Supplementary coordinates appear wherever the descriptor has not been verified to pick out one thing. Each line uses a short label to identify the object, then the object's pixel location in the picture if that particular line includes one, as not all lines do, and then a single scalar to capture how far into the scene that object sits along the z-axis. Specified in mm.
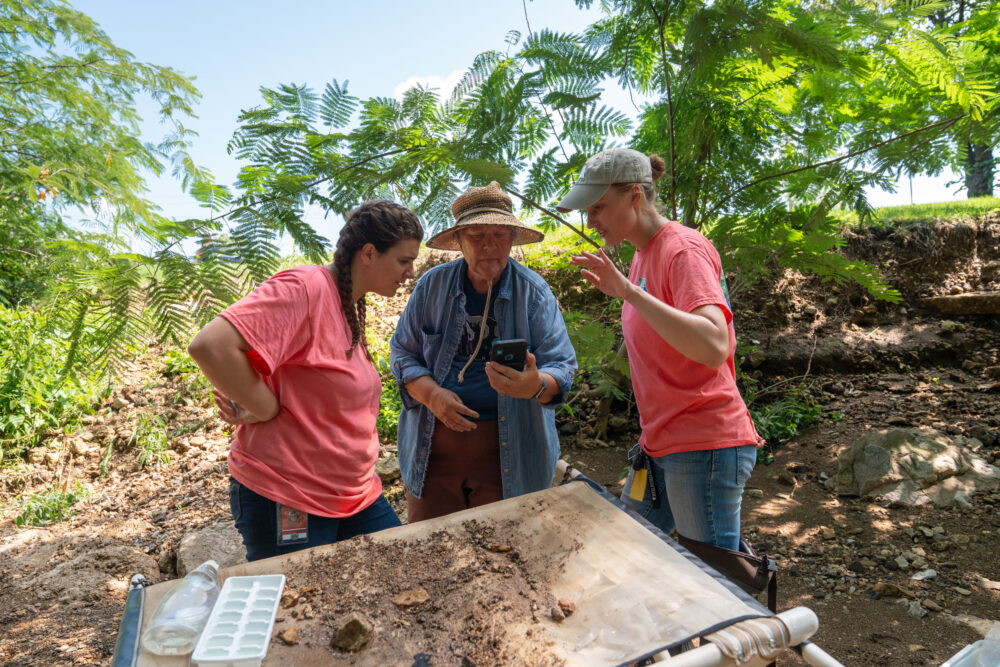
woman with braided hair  1646
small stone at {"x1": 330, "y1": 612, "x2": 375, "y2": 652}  1264
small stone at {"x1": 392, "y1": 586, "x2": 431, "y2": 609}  1413
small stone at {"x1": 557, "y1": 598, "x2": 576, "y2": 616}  1347
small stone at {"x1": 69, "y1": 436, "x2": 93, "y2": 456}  5316
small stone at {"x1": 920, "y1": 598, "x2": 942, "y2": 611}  2834
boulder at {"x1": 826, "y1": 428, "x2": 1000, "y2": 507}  3703
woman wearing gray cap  1635
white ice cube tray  1216
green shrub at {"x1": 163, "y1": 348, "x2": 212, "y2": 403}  5781
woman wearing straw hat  2357
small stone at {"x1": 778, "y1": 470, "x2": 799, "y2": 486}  4148
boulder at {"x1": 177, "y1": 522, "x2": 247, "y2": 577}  3350
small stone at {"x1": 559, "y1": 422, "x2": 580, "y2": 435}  5164
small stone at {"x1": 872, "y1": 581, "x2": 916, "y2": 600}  2954
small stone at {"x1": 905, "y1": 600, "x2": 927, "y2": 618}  2801
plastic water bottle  1254
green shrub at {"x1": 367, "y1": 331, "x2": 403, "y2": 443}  5020
